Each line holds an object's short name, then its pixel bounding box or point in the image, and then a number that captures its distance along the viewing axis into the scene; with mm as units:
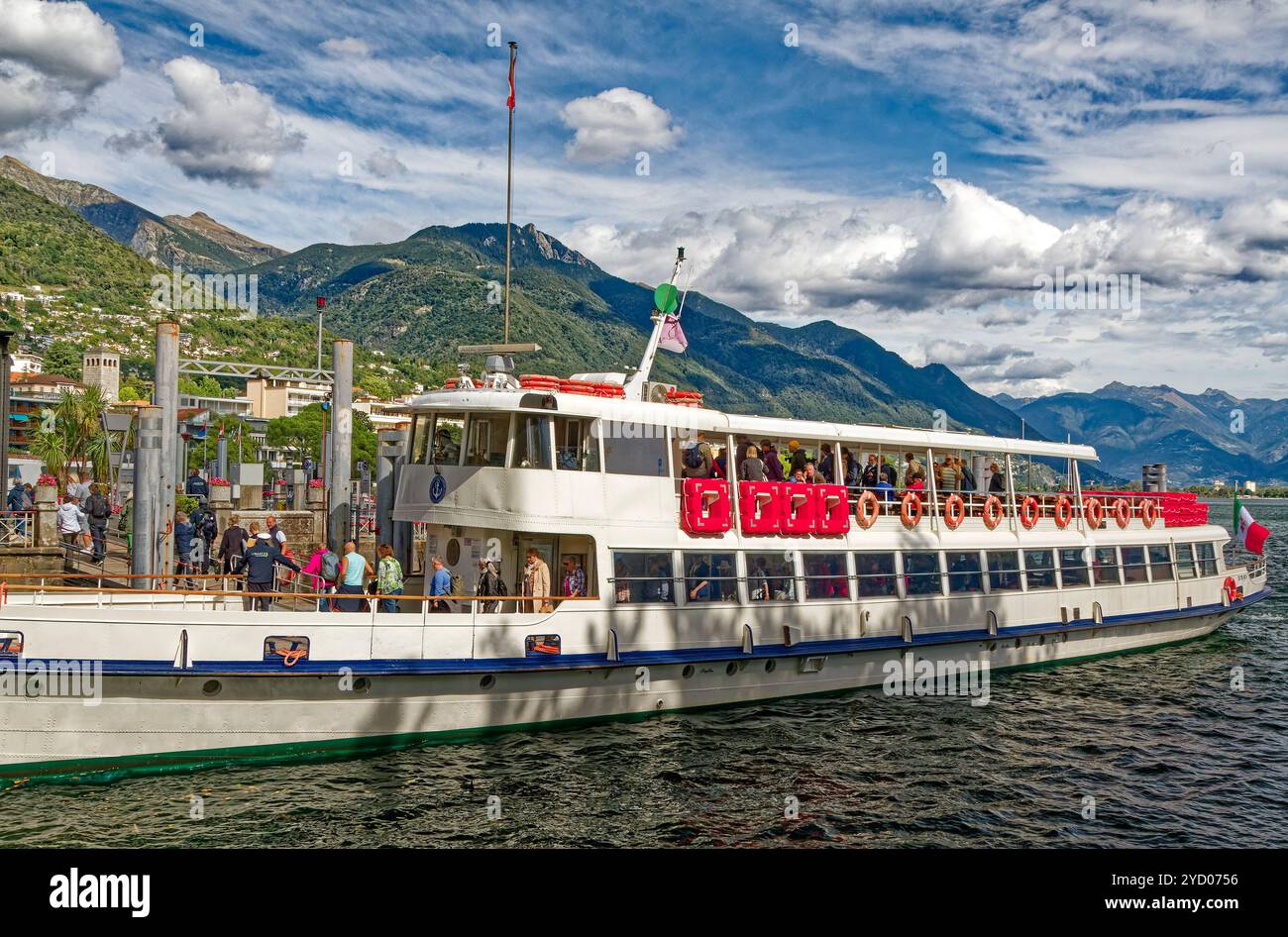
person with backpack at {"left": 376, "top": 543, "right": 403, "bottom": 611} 16203
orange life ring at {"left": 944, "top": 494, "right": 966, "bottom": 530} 20688
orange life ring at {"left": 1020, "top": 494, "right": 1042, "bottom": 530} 22547
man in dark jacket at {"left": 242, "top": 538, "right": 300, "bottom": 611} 15875
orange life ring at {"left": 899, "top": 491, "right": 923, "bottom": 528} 20047
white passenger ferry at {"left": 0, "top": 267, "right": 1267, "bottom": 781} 13422
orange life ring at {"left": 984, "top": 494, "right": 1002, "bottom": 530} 21578
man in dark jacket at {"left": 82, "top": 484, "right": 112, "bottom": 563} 24969
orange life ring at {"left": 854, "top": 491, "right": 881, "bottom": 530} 19359
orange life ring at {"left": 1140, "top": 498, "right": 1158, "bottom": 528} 25484
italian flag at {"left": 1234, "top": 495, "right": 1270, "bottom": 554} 29156
